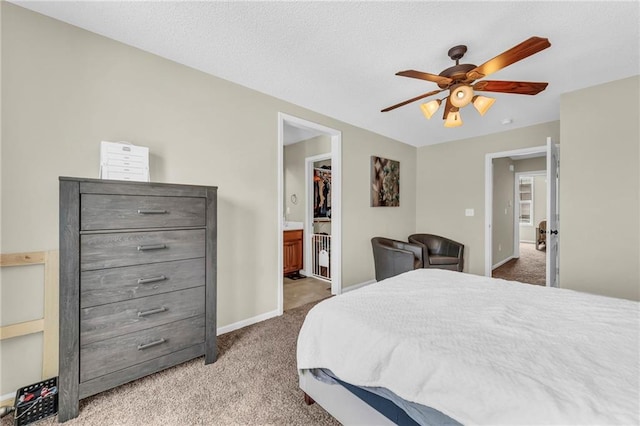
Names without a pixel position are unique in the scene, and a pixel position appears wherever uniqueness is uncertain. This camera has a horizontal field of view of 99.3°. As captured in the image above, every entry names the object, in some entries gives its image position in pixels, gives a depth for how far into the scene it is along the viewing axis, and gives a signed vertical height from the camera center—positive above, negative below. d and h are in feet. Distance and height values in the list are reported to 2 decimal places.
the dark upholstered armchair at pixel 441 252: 12.66 -1.93
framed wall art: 13.97 +1.70
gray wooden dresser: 5.01 -1.43
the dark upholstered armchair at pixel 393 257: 11.68 -1.90
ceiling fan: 6.01 +3.20
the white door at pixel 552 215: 9.88 -0.03
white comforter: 2.71 -1.75
